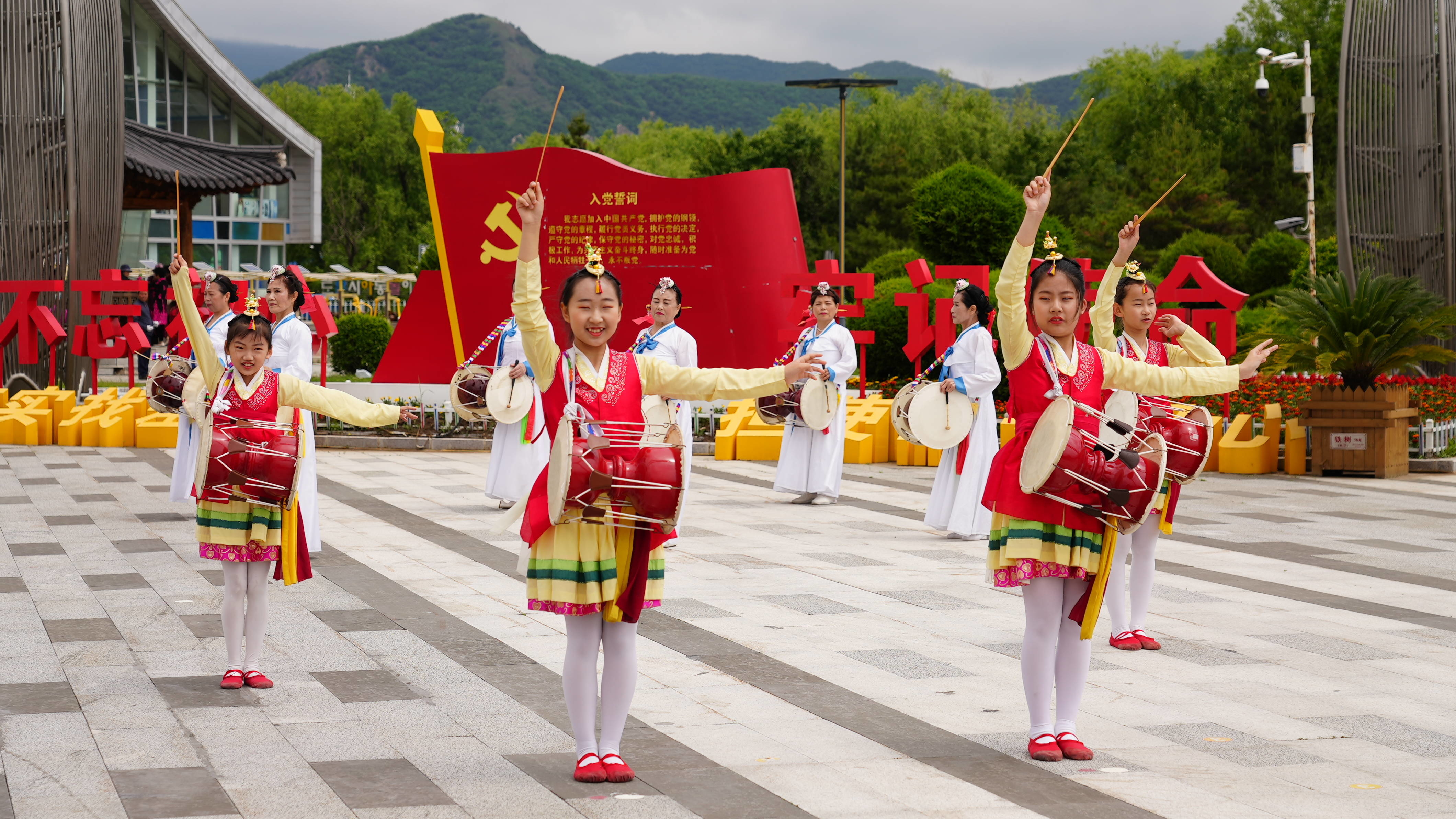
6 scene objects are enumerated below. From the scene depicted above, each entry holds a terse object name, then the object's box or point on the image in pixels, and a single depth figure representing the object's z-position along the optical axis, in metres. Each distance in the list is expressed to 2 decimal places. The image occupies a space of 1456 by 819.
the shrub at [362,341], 25.41
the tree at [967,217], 32.56
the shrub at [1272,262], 32.31
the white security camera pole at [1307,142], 25.86
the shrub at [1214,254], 32.88
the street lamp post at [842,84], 27.58
